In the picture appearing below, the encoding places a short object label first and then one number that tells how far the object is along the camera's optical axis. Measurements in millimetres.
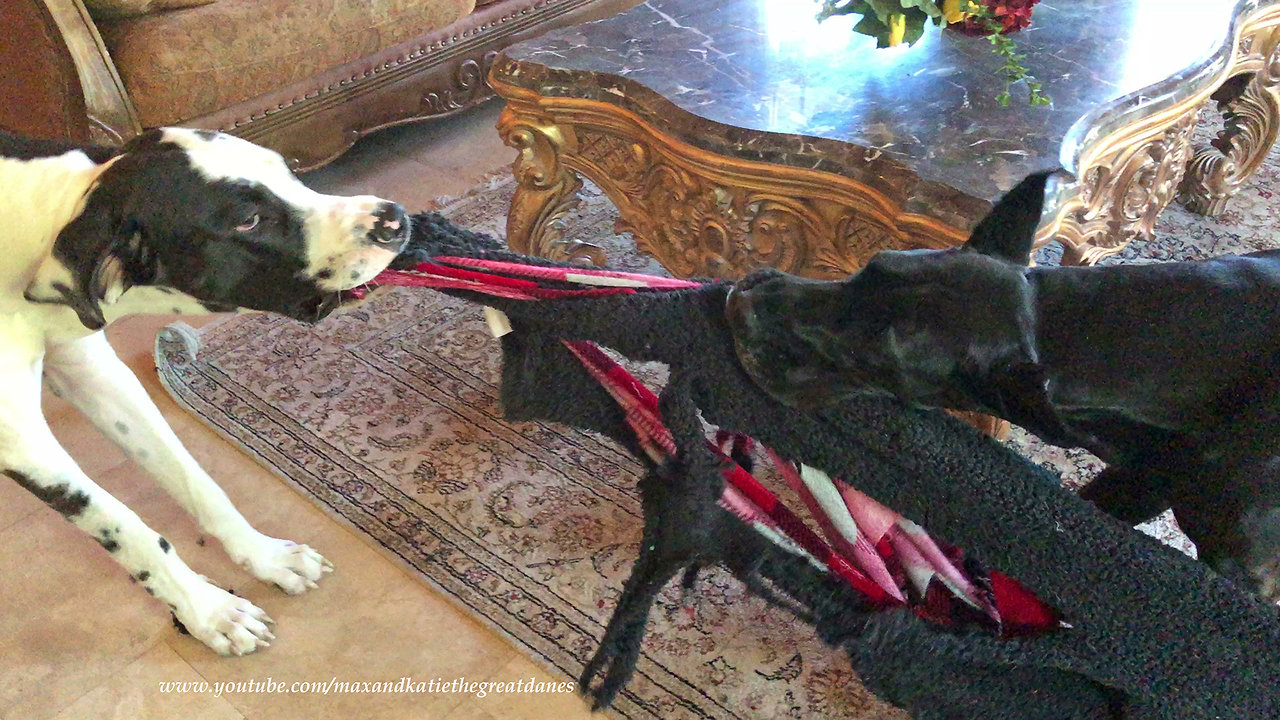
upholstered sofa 1876
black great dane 751
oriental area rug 1244
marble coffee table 1344
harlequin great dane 968
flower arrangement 1519
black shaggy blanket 742
